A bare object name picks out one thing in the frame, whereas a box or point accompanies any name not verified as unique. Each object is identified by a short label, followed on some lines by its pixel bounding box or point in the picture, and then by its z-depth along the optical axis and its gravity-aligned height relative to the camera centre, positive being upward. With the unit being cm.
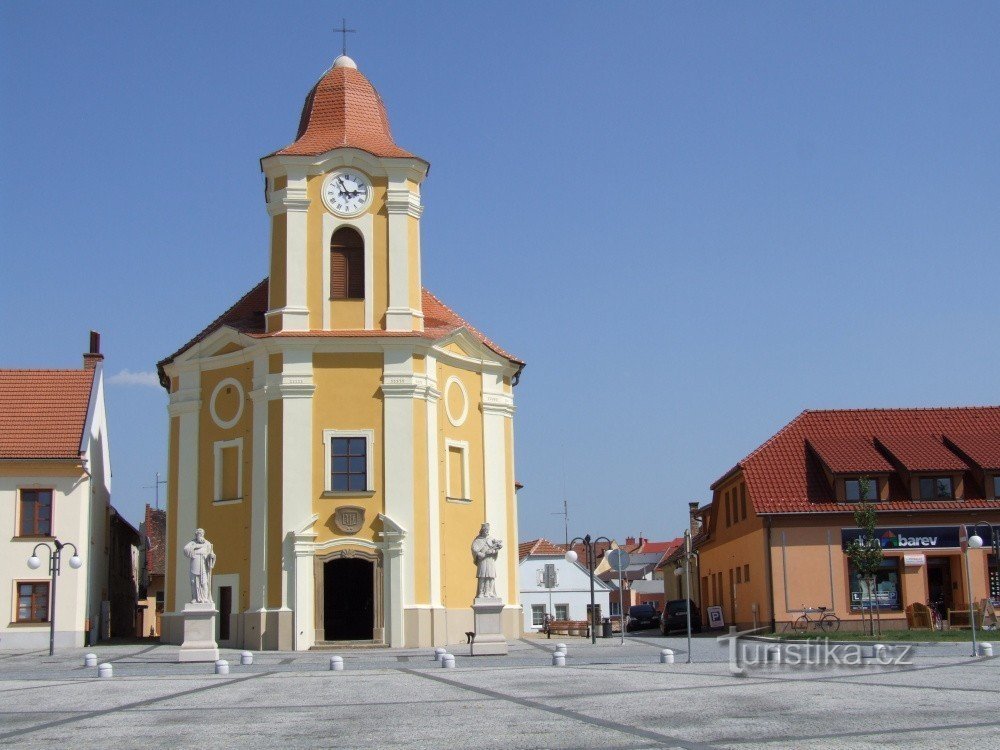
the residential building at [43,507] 4031 +239
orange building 4094 +159
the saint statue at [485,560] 3136 +24
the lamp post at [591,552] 3593 +45
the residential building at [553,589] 6931 -115
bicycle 3983 -192
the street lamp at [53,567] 3497 +33
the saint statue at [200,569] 3011 +16
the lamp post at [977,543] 3064 +41
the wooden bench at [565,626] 4638 -219
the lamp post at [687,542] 2417 +46
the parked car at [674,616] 4650 -190
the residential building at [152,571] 6406 +28
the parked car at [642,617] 5684 -238
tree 3591 +42
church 3619 +439
